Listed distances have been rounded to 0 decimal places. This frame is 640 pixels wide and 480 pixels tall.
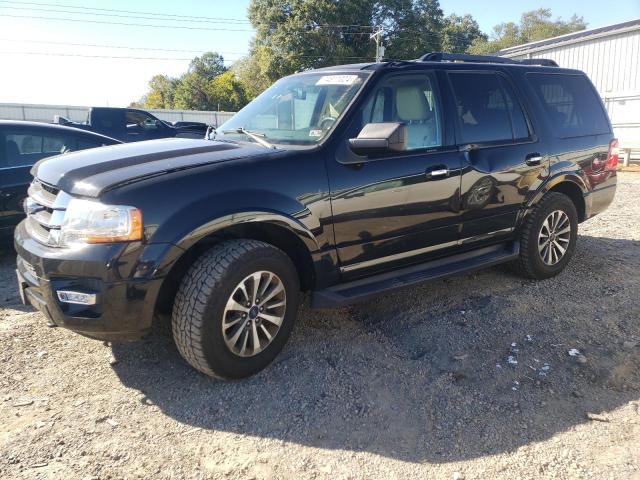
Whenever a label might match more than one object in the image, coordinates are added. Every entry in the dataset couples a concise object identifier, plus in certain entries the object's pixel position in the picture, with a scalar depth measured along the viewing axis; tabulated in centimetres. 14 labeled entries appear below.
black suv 277
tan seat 389
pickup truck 1273
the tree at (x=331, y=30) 3444
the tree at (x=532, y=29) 6268
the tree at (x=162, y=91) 6277
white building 1733
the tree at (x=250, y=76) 4071
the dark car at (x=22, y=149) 526
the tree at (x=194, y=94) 5210
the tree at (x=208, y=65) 6625
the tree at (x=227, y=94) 4894
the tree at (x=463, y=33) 5231
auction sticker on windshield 380
